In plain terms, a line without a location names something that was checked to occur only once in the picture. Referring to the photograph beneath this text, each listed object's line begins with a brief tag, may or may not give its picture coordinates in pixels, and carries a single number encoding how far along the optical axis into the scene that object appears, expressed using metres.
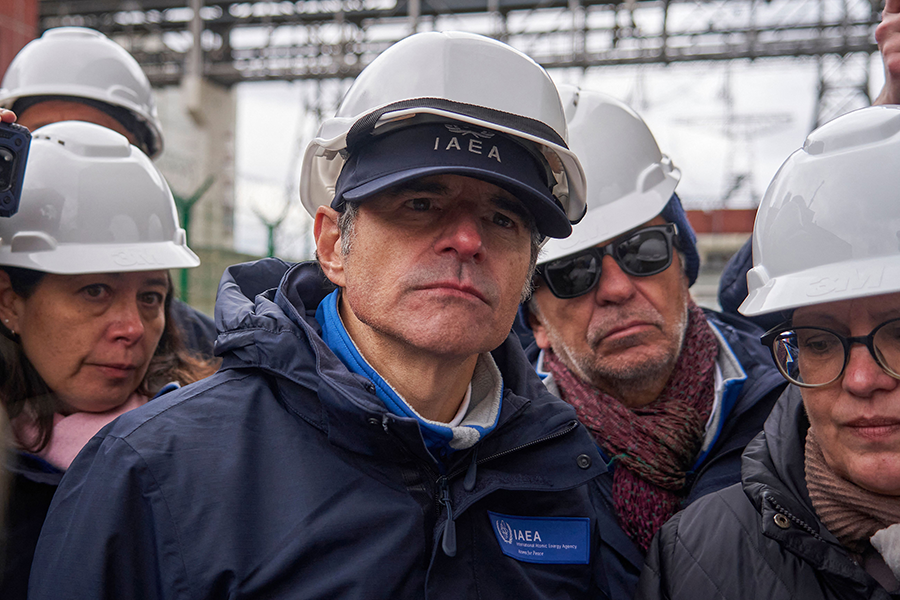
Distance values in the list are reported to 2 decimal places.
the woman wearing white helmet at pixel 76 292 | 0.72
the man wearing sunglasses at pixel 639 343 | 0.82
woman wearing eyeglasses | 0.56
